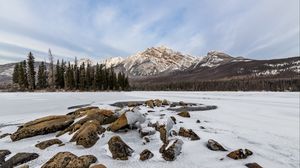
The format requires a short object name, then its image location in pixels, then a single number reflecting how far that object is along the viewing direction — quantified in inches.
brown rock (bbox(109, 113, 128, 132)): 269.2
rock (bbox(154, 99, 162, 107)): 707.1
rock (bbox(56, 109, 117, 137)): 276.7
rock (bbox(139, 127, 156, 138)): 256.5
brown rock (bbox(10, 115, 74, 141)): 259.6
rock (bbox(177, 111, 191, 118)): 452.0
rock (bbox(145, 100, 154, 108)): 673.1
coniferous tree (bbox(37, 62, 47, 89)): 1628.9
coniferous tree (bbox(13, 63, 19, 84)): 1560.9
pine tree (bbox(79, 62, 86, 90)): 1773.5
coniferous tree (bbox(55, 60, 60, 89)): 1687.9
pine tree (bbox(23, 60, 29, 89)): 1510.2
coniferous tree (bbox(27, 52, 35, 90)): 1545.3
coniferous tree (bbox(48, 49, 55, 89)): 1662.4
